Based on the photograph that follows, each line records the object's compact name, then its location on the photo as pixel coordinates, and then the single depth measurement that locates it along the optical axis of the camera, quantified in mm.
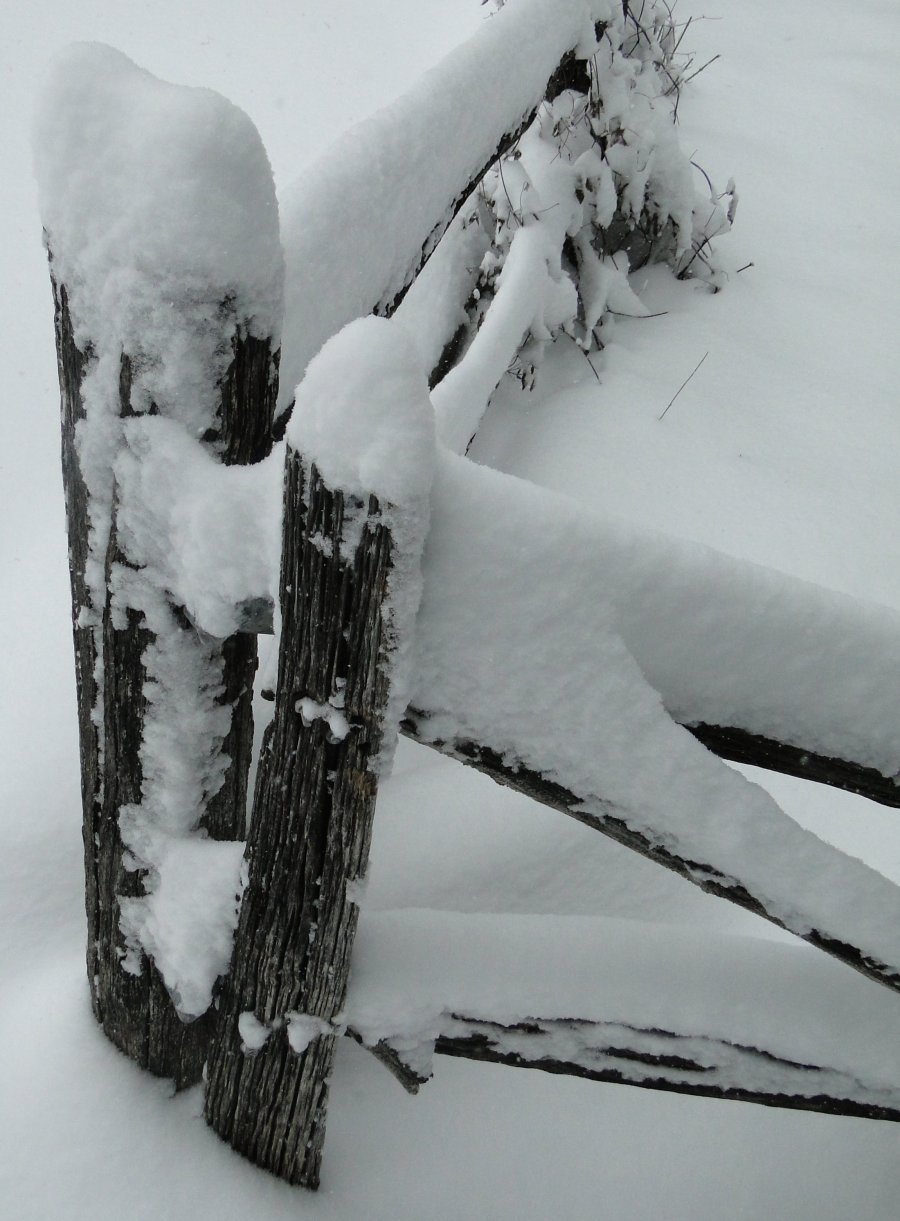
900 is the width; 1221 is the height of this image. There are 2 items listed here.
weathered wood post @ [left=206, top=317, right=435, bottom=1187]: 762
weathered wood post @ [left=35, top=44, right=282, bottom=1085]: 859
